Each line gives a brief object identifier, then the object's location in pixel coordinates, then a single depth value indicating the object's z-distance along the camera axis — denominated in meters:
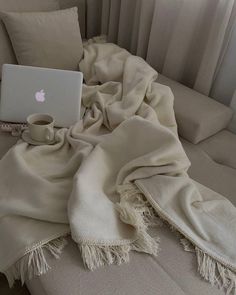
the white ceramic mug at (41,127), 1.07
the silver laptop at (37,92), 1.16
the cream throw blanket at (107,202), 0.82
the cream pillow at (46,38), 1.40
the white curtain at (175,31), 1.42
